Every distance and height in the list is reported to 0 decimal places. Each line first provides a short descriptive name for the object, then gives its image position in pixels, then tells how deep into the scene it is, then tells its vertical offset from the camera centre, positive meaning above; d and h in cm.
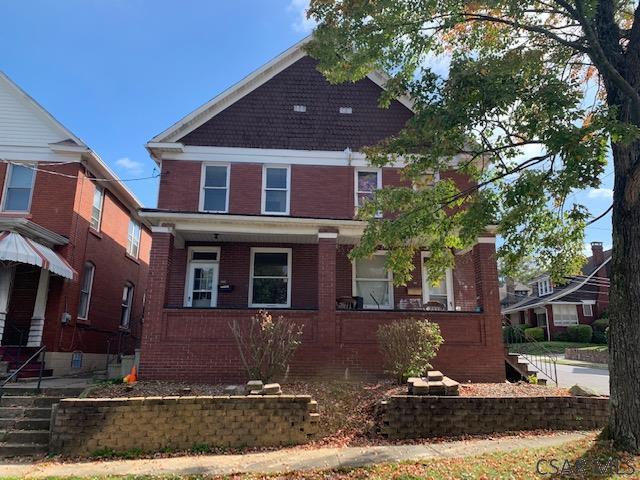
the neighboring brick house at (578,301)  3531 +318
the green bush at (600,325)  3191 +133
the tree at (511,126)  665 +333
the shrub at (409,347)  1058 -11
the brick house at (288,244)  1188 +270
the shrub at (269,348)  1027 -18
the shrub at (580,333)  3244 +79
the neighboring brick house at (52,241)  1290 +266
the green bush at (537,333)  3531 +80
